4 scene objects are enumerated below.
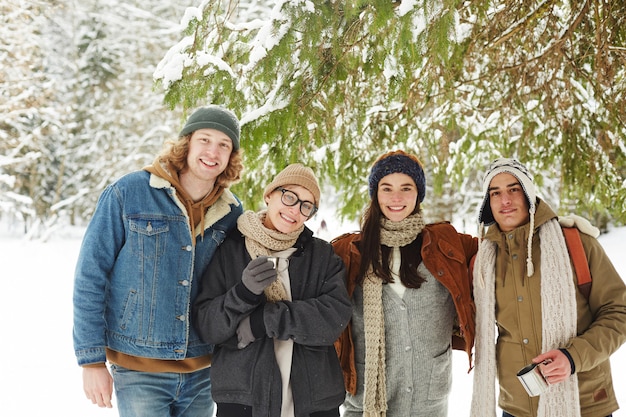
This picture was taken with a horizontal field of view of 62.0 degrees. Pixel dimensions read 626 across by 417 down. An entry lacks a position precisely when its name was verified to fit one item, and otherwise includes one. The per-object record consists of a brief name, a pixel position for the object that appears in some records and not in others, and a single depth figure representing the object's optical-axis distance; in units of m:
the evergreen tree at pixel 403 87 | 2.63
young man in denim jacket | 2.39
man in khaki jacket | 2.44
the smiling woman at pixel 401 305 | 2.77
